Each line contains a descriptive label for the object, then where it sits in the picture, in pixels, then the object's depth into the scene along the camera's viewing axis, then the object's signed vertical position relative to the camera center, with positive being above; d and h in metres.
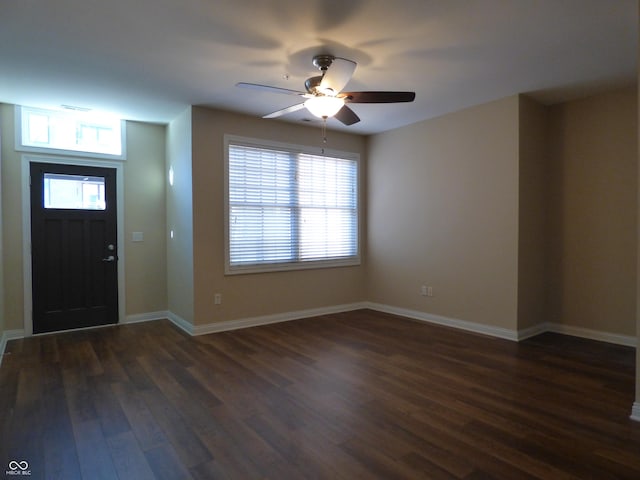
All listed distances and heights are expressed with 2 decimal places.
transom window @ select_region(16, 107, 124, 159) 4.46 +1.29
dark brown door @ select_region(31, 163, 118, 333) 4.53 -0.15
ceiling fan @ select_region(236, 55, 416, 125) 2.91 +1.13
